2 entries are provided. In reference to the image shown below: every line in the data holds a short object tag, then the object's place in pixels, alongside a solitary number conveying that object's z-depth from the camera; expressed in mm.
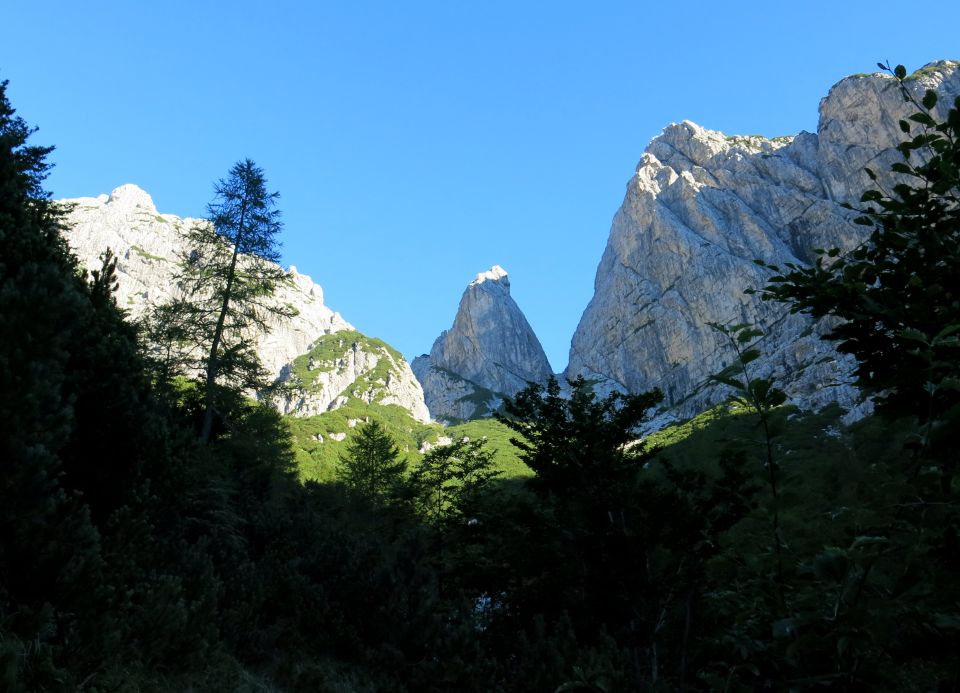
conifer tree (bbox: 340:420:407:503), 37406
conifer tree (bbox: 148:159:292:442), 19844
